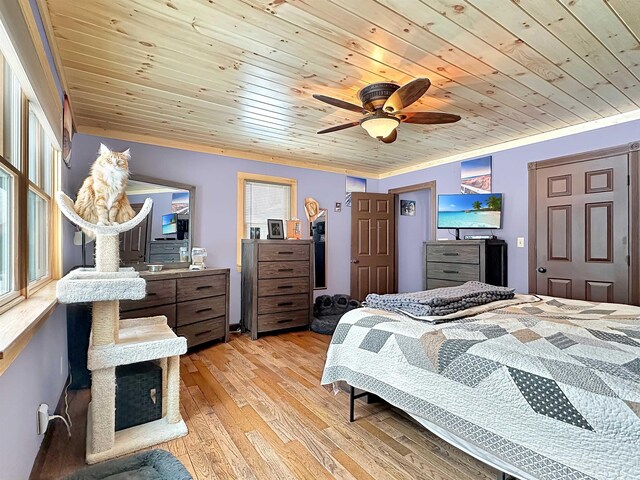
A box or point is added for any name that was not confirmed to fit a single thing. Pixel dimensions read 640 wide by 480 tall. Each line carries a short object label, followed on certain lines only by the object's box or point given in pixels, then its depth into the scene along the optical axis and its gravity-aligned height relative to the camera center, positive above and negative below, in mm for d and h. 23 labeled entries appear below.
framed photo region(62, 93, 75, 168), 2314 +809
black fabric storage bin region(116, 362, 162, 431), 1898 -878
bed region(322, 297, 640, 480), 1018 -527
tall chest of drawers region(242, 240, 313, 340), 3865 -513
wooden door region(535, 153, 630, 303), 2992 +102
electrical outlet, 1598 -847
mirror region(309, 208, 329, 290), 4867 -98
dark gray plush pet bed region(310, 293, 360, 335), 4275 -907
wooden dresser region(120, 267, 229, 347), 3029 -581
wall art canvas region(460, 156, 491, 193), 3953 +788
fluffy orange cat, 1704 +263
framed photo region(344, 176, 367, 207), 5102 +849
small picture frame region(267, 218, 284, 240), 4113 +151
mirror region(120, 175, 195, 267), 3328 +161
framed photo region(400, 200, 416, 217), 5598 +549
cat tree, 1640 -551
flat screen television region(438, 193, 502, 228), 3764 +348
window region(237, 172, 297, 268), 4242 +540
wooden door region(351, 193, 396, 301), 4984 -44
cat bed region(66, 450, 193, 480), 1540 -1074
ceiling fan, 2115 +869
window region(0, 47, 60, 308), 1320 +247
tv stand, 3525 -234
